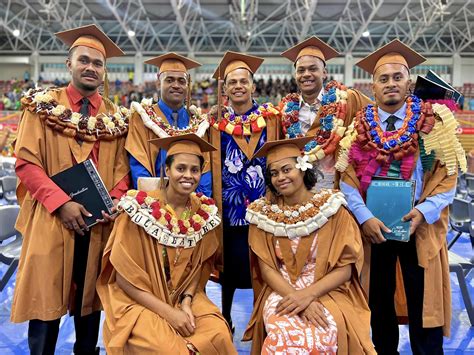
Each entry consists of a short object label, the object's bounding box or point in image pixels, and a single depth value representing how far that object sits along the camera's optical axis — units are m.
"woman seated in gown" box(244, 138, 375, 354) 2.22
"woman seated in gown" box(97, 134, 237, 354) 2.13
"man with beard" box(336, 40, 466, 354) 2.44
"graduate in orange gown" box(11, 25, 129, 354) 2.39
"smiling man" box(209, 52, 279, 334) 2.92
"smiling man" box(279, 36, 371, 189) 2.81
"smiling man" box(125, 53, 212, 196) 2.71
